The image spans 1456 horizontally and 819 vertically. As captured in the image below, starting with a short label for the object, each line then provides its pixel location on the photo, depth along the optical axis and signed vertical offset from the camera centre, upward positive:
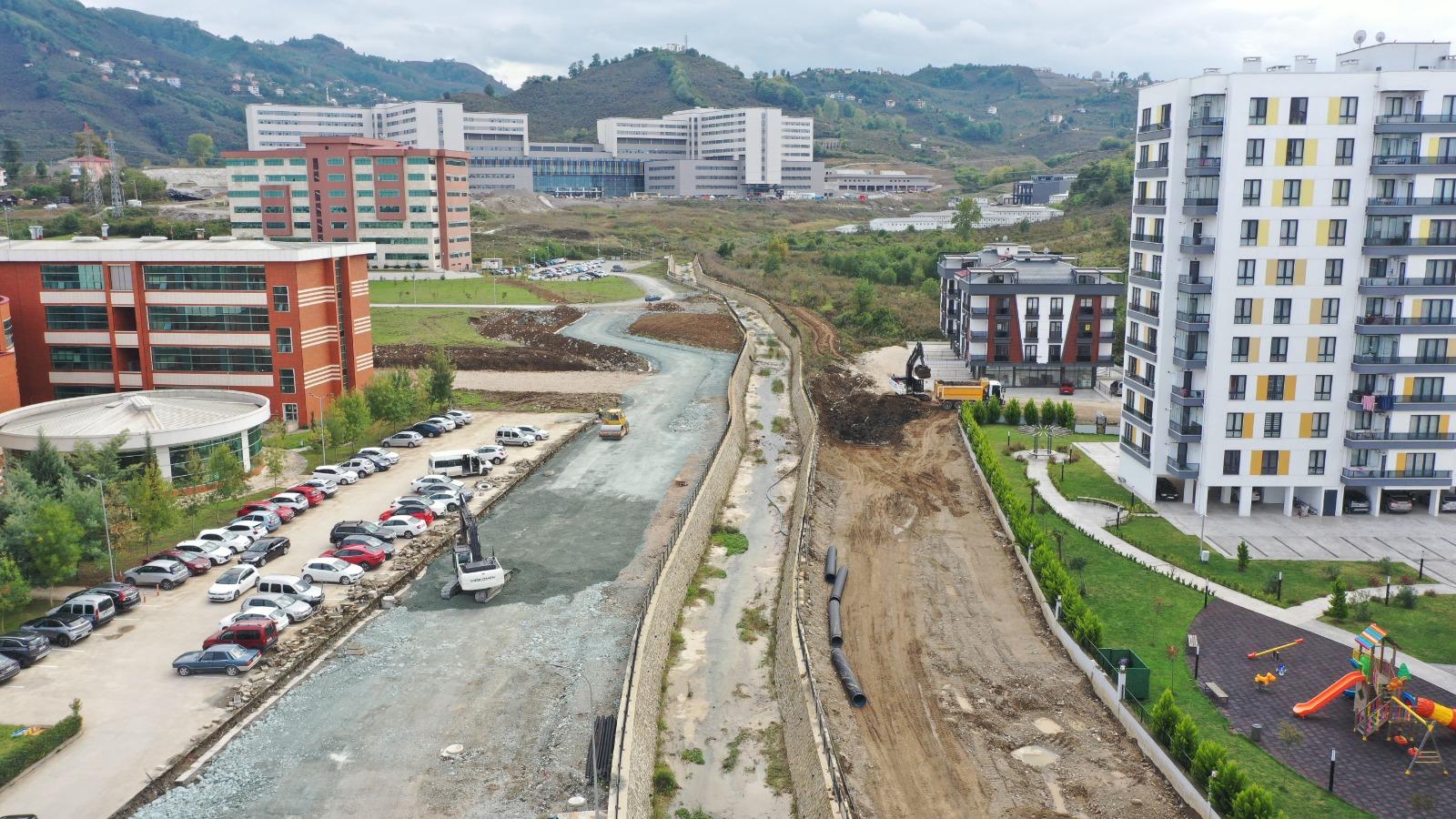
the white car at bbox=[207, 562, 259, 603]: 38.78 -12.38
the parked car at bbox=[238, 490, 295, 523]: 47.44 -11.71
